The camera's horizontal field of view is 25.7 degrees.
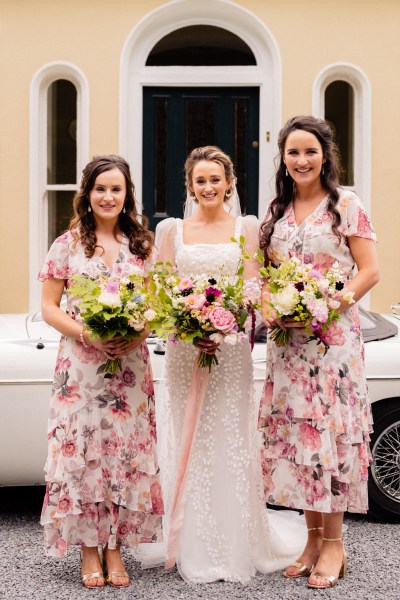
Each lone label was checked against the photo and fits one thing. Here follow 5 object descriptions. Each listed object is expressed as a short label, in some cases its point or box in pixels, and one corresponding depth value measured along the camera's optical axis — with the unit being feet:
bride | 14.33
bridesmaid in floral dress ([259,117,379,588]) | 13.73
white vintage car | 16.78
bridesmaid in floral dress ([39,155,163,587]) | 13.66
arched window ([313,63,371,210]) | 29.12
